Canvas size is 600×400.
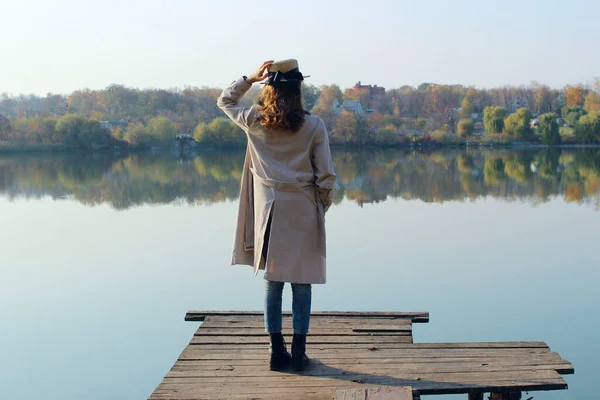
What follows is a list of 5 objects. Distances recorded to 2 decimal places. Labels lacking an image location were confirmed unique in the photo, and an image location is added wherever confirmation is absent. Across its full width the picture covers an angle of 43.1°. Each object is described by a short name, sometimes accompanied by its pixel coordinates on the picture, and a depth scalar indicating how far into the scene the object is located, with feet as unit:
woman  12.06
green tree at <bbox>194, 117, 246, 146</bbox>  158.72
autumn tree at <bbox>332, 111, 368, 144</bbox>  160.66
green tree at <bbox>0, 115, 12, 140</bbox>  156.46
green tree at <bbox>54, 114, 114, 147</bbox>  154.61
